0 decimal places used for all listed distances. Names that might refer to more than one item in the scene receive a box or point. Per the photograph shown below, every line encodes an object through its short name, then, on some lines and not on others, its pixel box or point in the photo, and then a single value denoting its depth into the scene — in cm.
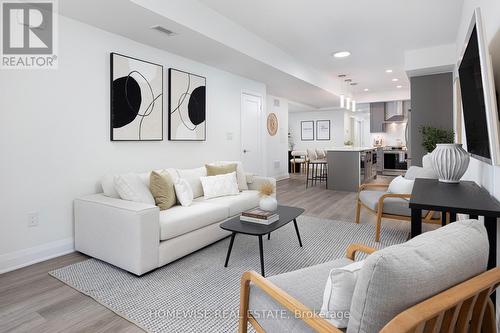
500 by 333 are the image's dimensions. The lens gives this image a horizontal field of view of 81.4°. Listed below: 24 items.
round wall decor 765
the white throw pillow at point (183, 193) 317
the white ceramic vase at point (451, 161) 229
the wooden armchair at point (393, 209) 304
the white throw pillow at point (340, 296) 97
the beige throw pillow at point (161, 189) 300
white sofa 234
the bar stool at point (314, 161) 740
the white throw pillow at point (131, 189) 278
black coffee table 237
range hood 986
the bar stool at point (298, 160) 935
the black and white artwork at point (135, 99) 328
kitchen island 637
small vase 282
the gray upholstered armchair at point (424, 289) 76
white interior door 572
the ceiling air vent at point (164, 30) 313
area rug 185
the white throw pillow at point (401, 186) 318
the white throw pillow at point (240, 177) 412
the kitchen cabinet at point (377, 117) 1022
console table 149
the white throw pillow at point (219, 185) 364
